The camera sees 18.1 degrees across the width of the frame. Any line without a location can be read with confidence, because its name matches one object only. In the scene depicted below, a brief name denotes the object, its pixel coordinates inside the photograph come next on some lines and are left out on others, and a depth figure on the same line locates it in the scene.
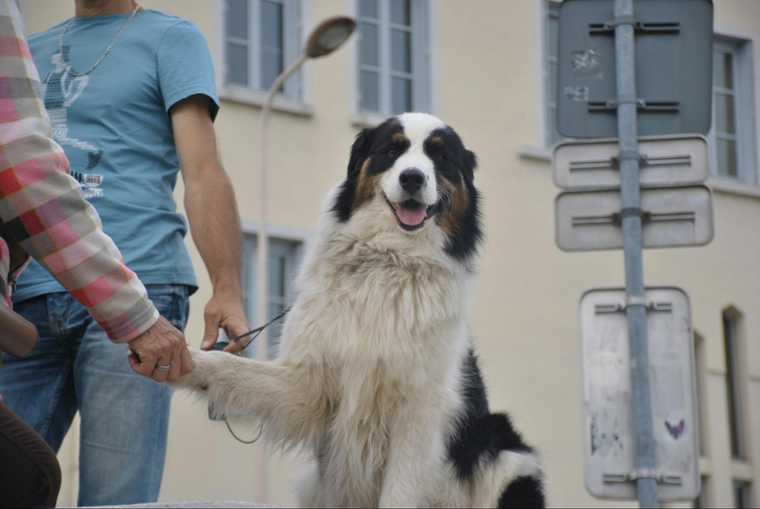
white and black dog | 7.80
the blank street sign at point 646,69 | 11.15
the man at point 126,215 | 6.10
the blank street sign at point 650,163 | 10.99
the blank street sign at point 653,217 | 10.95
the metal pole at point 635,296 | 10.71
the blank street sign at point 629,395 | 10.82
